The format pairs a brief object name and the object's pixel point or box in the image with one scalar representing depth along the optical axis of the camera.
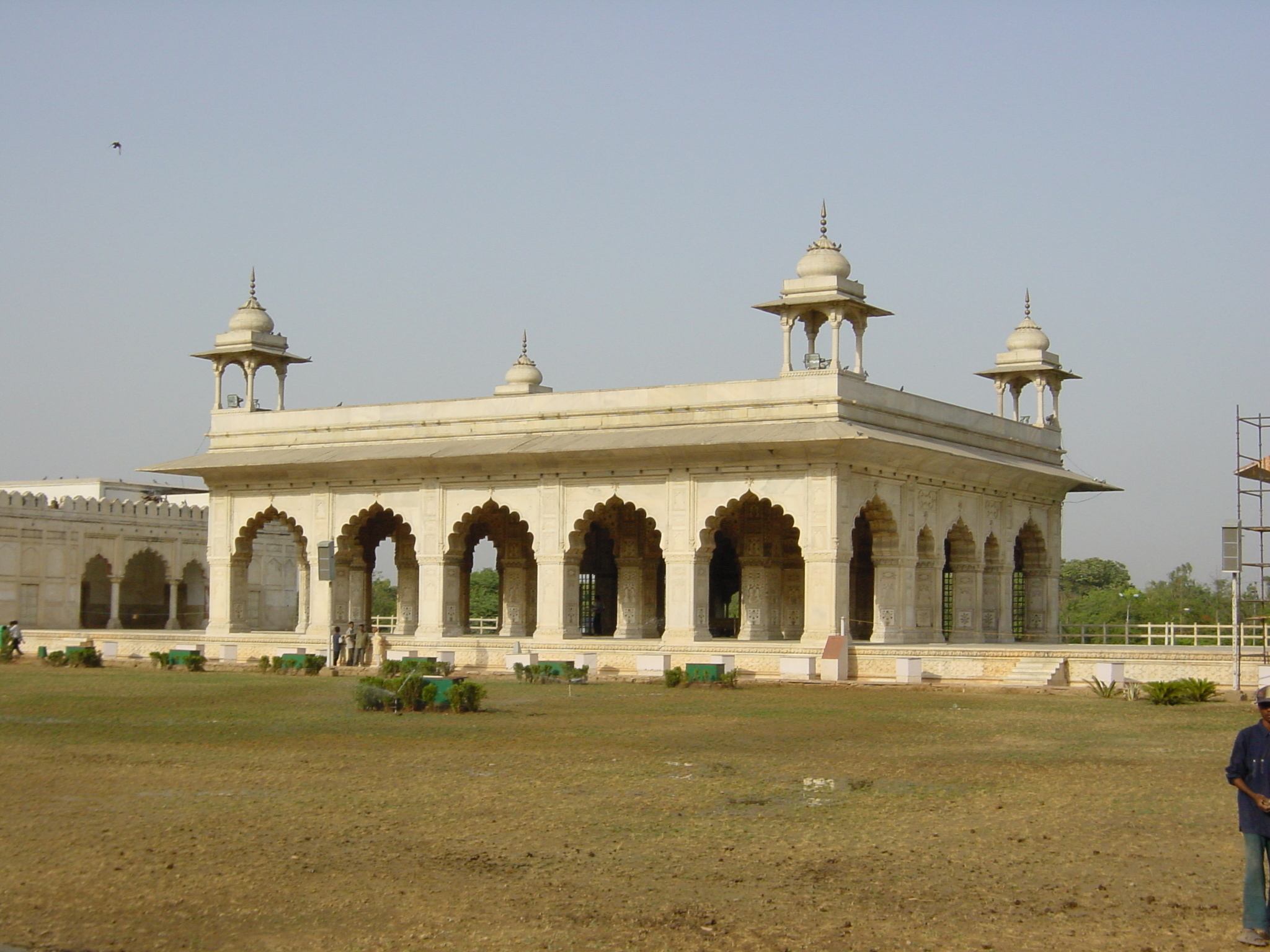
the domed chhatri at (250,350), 37.22
